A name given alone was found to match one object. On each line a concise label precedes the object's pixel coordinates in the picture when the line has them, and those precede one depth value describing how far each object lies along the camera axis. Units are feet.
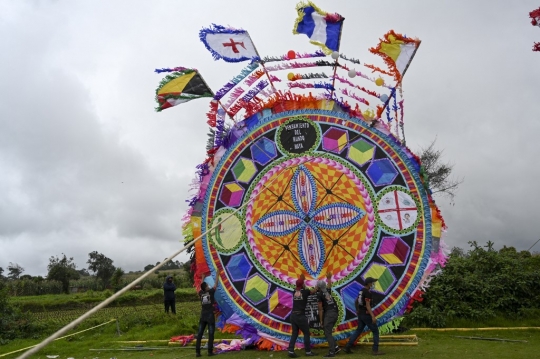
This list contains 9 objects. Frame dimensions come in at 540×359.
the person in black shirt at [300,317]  24.34
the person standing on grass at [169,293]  40.01
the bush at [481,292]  30.83
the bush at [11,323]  39.11
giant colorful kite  25.08
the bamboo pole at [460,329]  28.91
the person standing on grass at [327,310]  24.21
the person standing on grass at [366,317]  23.66
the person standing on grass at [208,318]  26.14
